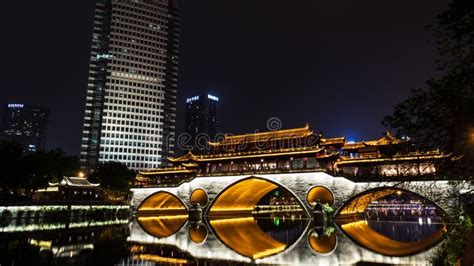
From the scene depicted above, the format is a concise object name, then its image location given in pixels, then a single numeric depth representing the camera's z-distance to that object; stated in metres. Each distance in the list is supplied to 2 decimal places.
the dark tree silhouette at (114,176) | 62.06
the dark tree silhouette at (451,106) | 7.34
